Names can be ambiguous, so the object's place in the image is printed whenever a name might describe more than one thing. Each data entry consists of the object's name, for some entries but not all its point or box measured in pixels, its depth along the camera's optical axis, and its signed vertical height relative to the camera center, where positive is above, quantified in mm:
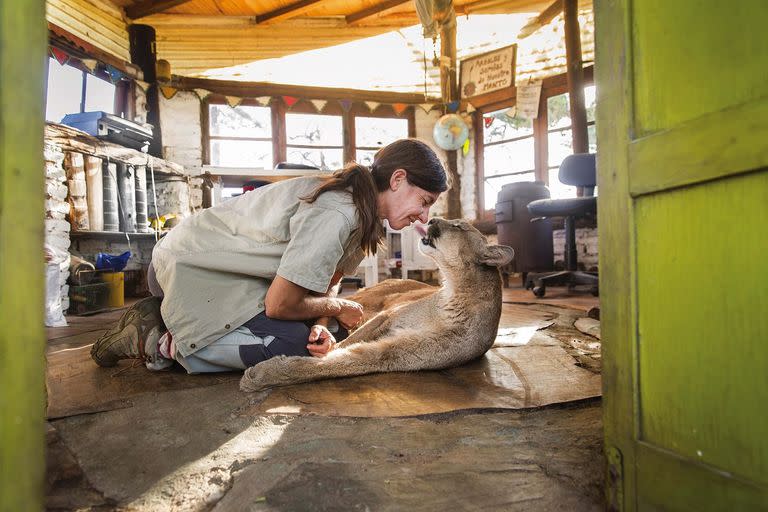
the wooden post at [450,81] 9062 +3707
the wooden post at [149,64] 9109 +3831
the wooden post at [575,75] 8047 +2982
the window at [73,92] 7336 +2874
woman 2303 -24
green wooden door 875 -13
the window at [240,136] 9883 +2595
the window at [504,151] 10016 +2146
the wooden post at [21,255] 703 +14
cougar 2357 -496
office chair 6062 +507
